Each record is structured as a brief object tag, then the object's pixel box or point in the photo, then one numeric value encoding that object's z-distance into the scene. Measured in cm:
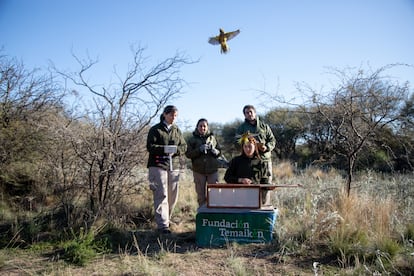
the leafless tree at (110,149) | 499
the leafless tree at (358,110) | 491
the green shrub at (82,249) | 384
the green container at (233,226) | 415
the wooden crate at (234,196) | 423
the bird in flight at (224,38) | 490
